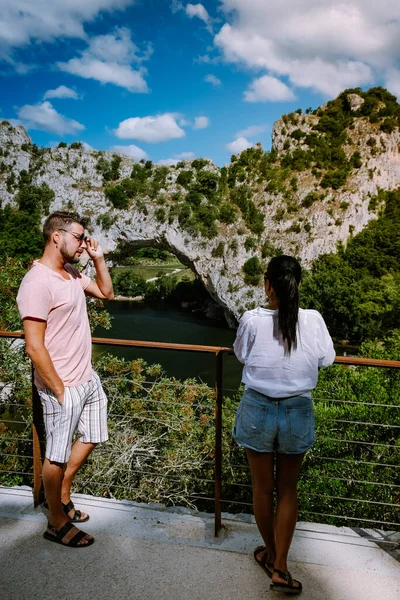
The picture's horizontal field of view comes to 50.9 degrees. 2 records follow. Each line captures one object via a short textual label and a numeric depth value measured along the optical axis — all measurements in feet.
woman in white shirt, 5.39
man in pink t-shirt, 5.99
